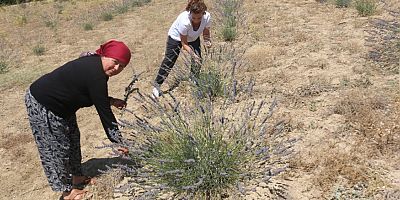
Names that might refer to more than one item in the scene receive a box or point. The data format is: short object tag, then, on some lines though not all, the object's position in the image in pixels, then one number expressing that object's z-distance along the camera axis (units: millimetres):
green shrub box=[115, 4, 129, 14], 13211
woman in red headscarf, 2764
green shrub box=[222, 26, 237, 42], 6738
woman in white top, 4273
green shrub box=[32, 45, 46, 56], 9133
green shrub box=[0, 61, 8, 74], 8042
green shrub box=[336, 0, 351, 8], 7496
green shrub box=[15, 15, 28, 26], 15297
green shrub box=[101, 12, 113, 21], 12344
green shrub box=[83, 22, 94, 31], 11172
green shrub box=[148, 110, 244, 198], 2697
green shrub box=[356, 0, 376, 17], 6699
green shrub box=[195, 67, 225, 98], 4398
